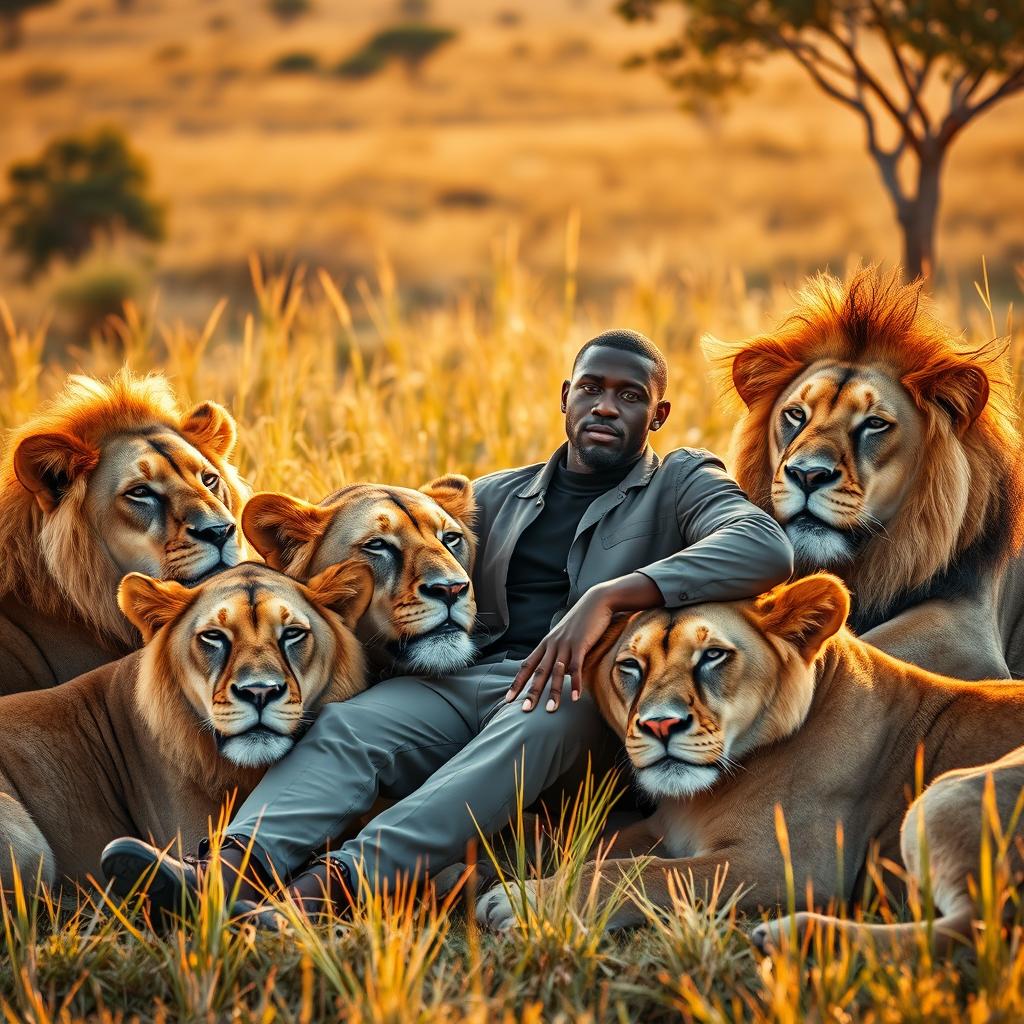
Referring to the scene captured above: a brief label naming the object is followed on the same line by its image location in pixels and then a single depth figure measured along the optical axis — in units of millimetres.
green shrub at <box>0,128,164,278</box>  29500
